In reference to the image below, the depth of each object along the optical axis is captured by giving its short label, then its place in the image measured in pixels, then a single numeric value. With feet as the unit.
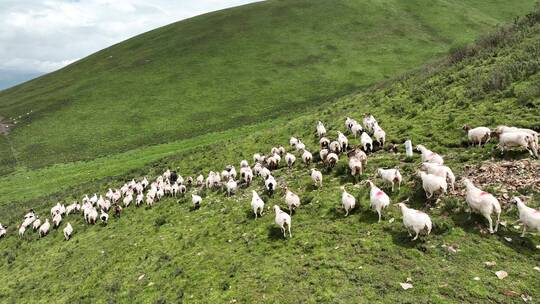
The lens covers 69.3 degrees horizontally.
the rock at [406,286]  35.50
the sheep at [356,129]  84.69
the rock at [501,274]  34.76
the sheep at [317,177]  63.87
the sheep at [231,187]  77.43
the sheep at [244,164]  92.01
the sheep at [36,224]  100.73
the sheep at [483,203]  39.24
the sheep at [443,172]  48.39
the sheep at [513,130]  50.75
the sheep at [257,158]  92.20
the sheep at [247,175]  80.64
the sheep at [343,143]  78.28
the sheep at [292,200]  57.57
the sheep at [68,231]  87.30
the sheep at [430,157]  55.26
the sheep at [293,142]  96.84
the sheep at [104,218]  91.04
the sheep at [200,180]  96.74
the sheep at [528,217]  37.01
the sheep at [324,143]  83.66
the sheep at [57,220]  98.12
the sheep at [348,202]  51.27
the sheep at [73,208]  106.11
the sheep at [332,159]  68.90
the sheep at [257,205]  61.00
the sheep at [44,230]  95.66
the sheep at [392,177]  53.31
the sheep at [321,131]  96.66
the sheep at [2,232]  106.78
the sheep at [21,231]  99.96
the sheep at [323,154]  74.14
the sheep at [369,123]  83.85
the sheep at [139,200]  96.04
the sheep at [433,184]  46.19
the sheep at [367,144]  73.31
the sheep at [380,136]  73.56
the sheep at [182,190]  92.17
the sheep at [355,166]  61.16
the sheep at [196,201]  78.17
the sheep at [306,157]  77.92
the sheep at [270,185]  69.57
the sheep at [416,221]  40.83
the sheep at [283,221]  51.21
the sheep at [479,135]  58.44
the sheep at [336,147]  76.58
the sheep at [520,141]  50.39
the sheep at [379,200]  47.21
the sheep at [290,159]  81.05
